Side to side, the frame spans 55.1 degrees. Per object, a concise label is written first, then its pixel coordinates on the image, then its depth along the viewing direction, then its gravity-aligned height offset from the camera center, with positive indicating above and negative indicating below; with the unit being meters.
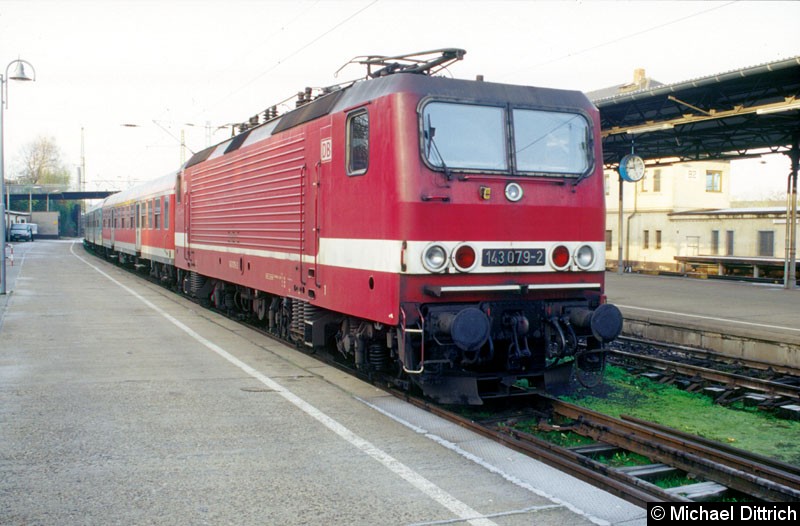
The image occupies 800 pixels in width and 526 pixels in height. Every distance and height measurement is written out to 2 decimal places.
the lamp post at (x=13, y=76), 20.27 +4.22
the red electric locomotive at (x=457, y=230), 7.27 +0.03
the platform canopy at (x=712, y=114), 18.73 +3.38
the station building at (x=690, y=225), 34.06 +0.48
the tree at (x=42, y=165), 108.25 +9.51
